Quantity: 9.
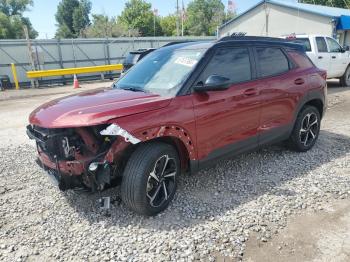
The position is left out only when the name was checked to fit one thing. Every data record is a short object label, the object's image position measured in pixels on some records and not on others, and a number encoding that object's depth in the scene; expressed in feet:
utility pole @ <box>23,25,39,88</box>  59.15
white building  62.87
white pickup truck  38.17
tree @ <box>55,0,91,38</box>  224.74
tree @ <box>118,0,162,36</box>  194.08
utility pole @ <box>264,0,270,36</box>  74.52
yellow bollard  58.03
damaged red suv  11.07
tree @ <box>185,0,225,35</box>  229.86
